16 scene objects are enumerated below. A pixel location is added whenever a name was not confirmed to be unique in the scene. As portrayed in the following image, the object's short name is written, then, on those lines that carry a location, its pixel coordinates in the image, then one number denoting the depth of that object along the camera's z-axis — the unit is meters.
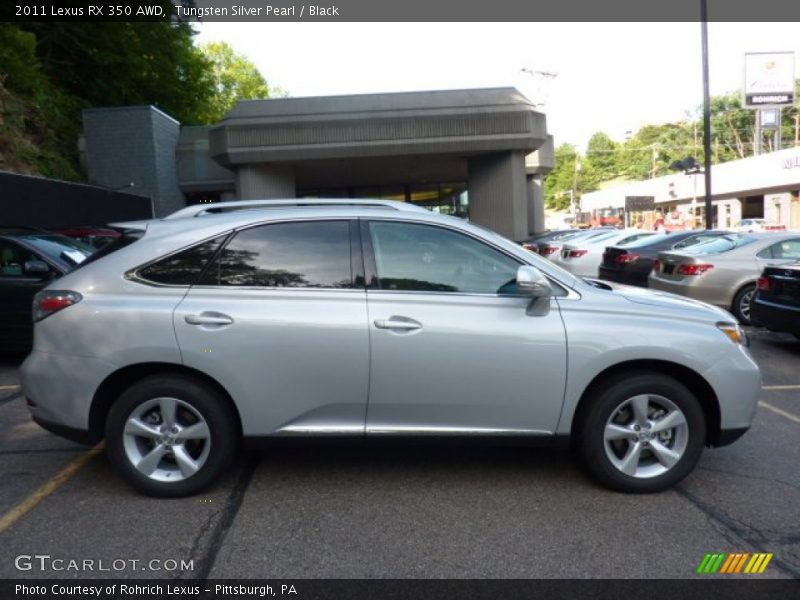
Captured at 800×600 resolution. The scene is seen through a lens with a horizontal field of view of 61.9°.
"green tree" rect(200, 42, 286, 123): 62.28
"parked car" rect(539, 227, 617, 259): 17.11
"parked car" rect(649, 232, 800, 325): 10.17
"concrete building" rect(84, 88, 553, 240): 21.39
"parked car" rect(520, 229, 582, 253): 19.55
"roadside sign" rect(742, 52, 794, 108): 37.28
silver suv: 3.84
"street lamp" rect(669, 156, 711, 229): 28.61
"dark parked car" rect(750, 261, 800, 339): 7.89
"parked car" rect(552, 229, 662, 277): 15.59
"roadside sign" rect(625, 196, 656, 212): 49.12
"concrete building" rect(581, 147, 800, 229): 44.56
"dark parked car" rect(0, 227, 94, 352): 7.66
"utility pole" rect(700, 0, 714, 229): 19.12
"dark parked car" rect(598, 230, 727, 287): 13.28
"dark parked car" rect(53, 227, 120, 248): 11.83
